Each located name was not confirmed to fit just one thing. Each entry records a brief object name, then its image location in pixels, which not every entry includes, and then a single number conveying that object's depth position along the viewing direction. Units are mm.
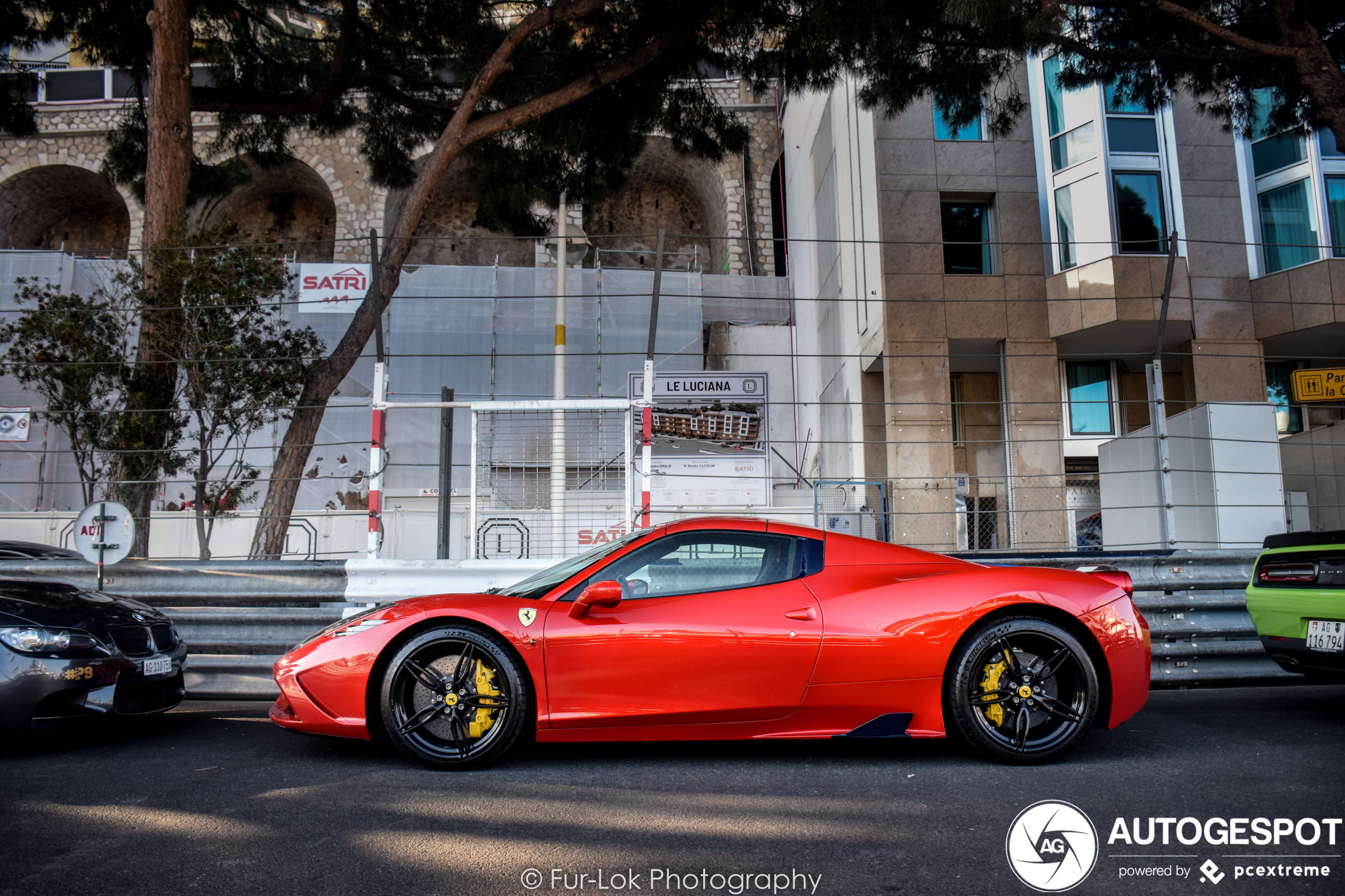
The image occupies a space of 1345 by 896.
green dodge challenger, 4234
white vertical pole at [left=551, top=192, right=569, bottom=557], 6367
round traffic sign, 5844
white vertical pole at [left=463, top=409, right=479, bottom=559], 5898
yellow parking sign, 7566
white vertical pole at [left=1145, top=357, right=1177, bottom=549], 6066
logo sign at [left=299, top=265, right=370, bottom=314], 21250
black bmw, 4188
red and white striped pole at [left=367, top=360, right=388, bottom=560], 5977
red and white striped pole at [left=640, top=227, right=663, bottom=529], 5945
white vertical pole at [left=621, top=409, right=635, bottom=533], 5957
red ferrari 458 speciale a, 3799
